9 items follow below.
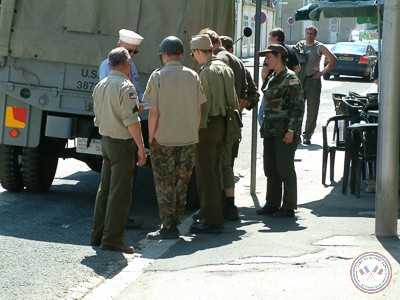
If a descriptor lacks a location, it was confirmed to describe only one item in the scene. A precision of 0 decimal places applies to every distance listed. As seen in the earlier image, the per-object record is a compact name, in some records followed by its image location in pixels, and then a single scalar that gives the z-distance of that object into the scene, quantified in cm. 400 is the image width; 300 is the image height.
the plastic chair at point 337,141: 1266
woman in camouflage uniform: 1014
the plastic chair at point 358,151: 1135
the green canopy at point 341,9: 1452
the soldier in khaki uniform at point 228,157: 1021
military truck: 1084
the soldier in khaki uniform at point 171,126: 898
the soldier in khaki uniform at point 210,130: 944
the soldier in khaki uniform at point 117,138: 853
